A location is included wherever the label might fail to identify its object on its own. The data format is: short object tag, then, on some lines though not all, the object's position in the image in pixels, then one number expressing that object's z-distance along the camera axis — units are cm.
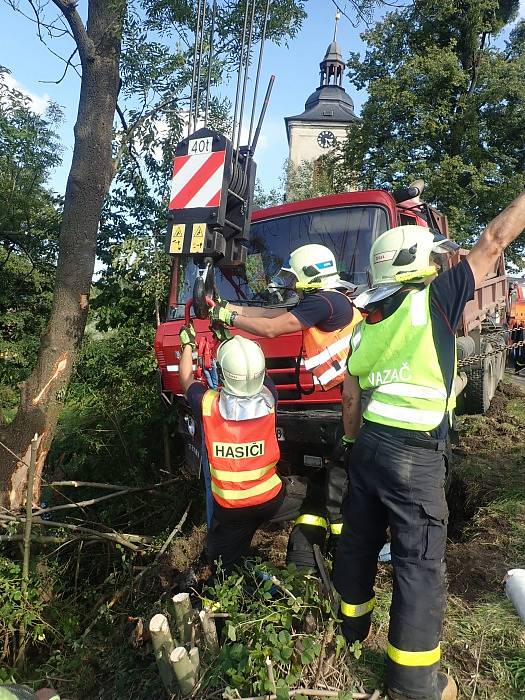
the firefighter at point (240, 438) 303
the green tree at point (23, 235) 947
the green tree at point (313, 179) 2086
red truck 367
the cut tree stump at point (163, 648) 250
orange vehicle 1048
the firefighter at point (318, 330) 326
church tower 4894
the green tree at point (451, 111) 1708
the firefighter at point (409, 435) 223
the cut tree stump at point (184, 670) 237
